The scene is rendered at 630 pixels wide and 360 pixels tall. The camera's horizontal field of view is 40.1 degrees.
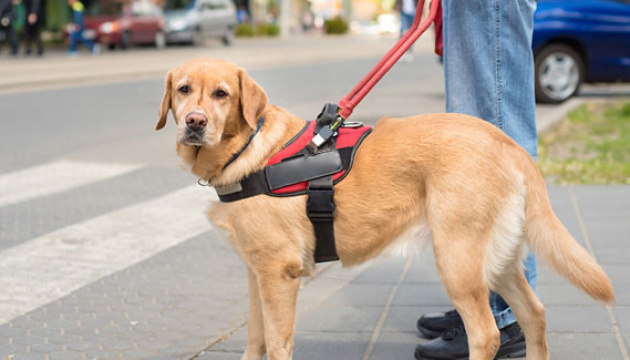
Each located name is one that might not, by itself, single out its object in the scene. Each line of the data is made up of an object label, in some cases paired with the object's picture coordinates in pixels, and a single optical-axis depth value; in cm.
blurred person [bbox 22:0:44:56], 2828
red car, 3216
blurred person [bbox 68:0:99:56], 2961
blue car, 1283
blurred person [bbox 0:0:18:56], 2836
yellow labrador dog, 321
